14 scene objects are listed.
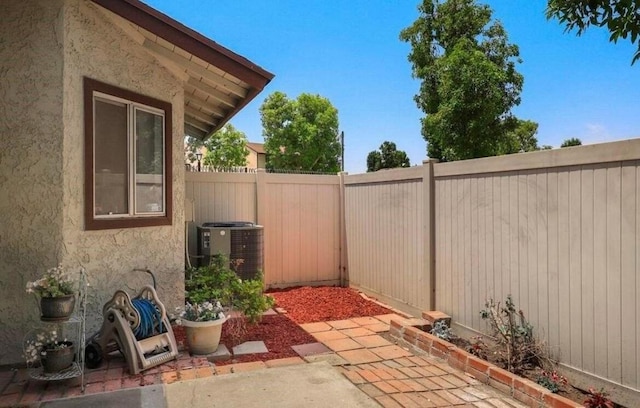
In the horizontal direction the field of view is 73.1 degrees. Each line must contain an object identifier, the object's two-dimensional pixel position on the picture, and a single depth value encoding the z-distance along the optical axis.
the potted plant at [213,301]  4.38
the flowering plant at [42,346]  3.54
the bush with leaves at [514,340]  3.88
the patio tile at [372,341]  4.96
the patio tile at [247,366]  4.06
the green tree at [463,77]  15.30
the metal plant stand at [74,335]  3.52
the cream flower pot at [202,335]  4.34
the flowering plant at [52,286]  3.53
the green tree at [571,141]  29.09
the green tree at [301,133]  35.31
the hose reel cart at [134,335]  3.90
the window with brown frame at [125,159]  4.34
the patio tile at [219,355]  4.34
